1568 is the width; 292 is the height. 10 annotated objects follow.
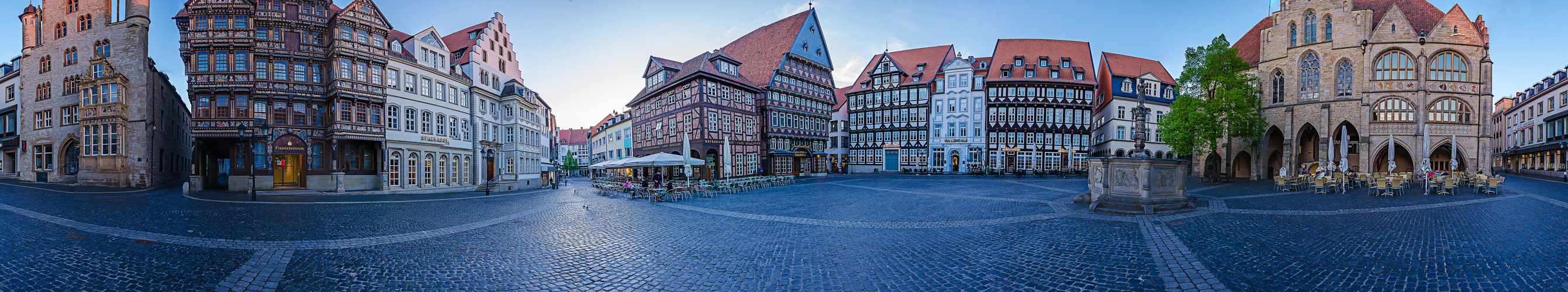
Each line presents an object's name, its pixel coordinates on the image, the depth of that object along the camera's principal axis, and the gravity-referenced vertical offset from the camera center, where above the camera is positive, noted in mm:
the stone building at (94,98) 24078 +2304
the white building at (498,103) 27047 +2302
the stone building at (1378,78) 25891 +3150
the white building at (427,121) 22625 +1076
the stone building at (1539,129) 33125 +775
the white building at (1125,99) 41719 +3460
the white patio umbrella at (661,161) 21516 -709
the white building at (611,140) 47250 +410
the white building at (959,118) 43656 +2025
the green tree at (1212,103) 25375 +1880
